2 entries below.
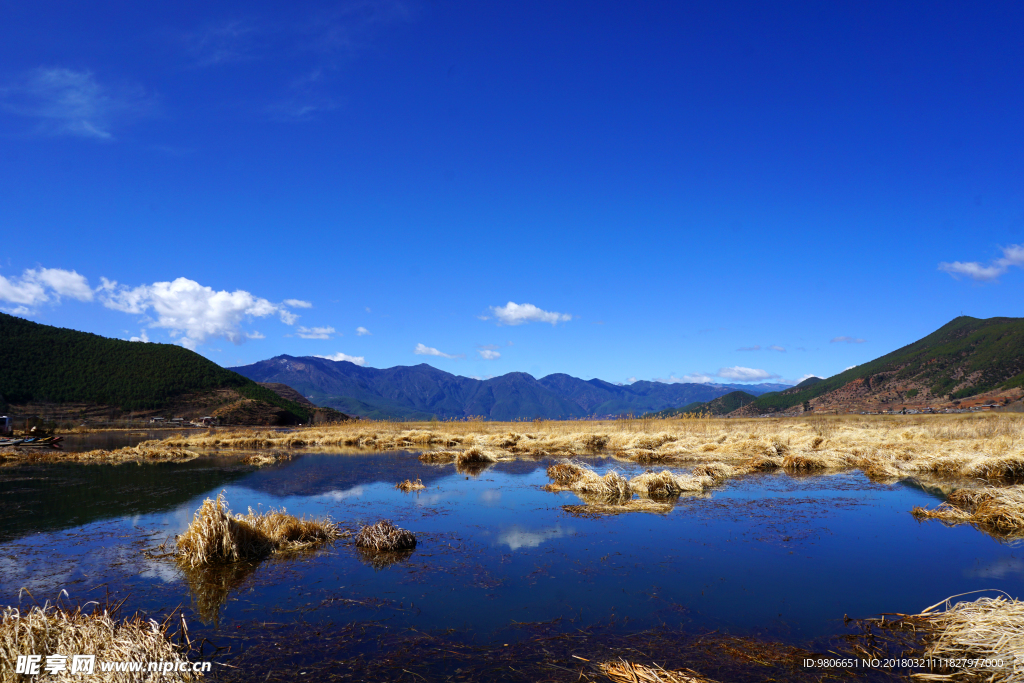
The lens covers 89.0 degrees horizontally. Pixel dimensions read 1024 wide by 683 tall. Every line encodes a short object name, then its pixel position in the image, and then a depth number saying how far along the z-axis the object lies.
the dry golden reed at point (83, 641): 4.68
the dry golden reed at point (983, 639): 4.94
